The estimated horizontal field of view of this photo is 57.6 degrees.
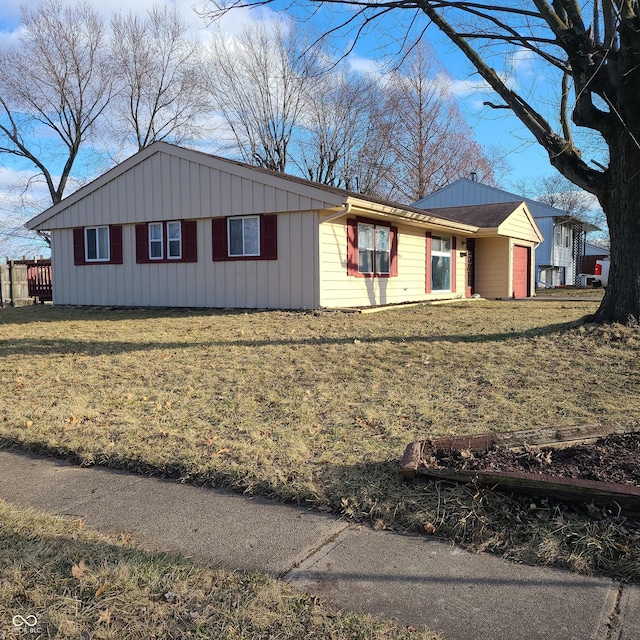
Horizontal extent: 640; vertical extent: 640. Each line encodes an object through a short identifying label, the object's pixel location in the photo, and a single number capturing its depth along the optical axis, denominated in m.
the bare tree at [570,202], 61.46
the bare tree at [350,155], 35.91
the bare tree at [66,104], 29.35
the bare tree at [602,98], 8.18
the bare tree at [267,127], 34.91
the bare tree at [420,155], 36.78
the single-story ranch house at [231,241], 13.29
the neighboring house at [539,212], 32.67
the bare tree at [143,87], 31.66
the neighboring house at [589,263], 44.52
